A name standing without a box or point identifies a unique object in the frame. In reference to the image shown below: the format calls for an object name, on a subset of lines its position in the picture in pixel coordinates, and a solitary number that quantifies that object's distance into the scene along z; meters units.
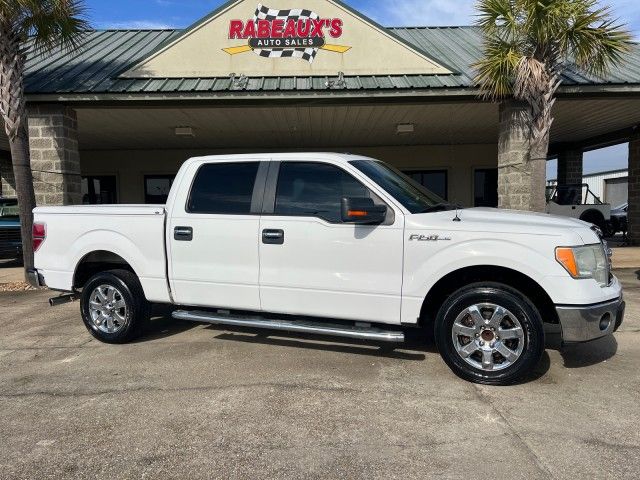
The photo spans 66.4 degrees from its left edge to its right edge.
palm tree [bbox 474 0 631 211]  7.73
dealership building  8.90
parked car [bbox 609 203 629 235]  17.74
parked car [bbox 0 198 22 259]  11.42
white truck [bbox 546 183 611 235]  16.09
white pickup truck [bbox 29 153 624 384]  3.89
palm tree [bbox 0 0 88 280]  8.03
